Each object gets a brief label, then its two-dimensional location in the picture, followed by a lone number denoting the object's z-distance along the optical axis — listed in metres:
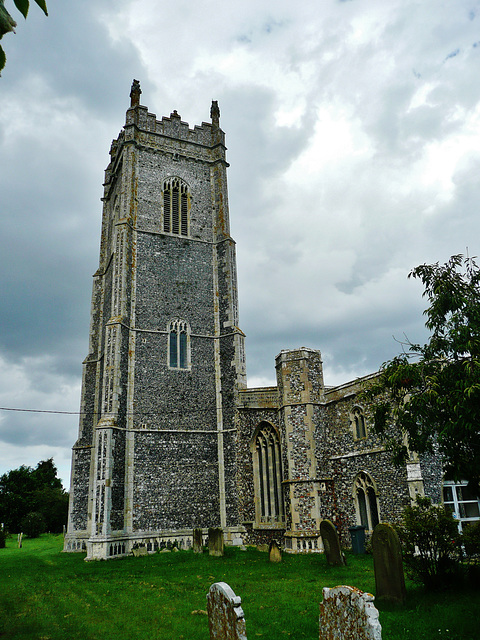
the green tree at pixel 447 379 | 7.07
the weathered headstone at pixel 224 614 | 4.77
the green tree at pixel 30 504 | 39.56
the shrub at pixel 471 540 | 8.45
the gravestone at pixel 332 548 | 12.55
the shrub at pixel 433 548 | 8.37
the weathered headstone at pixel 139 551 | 17.75
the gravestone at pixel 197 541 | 18.00
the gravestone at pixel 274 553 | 14.25
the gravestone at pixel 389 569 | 7.74
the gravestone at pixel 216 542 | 16.34
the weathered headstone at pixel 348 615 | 4.34
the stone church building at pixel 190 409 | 16.94
